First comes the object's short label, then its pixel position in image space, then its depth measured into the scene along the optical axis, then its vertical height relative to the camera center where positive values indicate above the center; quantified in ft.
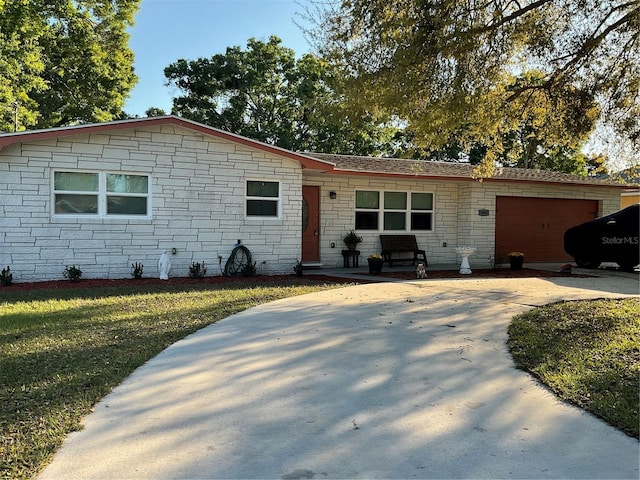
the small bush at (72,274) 30.81 -2.92
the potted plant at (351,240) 44.09 -0.38
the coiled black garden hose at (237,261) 35.55 -2.15
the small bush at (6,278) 29.43 -3.13
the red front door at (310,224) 42.80 +1.07
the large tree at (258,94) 86.48 +27.18
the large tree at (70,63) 58.18 +25.11
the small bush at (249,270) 35.68 -2.83
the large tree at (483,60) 24.09 +10.55
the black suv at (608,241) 41.68 +0.03
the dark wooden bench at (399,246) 44.98 -0.92
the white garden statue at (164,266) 32.96 -2.44
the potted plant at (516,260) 43.50 -1.98
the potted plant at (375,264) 39.09 -2.36
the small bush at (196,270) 34.17 -2.83
